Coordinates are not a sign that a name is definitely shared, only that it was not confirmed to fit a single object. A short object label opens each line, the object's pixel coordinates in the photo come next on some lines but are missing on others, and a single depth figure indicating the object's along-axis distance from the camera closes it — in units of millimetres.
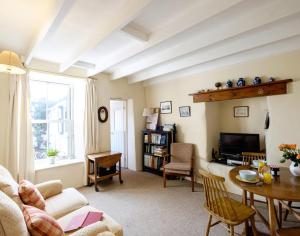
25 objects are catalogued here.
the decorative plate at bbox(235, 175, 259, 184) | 1786
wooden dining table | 1507
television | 3251
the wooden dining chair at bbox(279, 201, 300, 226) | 1794
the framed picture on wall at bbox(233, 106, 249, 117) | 3606
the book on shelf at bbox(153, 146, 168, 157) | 4211
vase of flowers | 1903
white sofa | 1036
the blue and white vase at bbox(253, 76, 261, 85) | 2953
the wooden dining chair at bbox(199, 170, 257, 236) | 1699
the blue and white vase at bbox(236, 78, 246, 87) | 3141
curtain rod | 3194
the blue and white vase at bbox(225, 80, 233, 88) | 3299
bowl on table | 1798
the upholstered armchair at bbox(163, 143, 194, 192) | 3490
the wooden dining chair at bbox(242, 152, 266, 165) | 3020
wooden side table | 3473
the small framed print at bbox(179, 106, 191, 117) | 4051
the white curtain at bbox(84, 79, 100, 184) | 3812
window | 3633
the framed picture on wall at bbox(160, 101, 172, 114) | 4438
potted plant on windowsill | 3486
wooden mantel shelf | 2737
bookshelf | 4237
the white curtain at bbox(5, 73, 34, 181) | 2887
